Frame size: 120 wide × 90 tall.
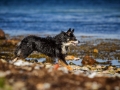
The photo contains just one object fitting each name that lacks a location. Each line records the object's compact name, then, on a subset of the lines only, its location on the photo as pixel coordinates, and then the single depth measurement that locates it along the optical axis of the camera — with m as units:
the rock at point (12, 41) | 28.57
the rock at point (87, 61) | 20.43
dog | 15.93
